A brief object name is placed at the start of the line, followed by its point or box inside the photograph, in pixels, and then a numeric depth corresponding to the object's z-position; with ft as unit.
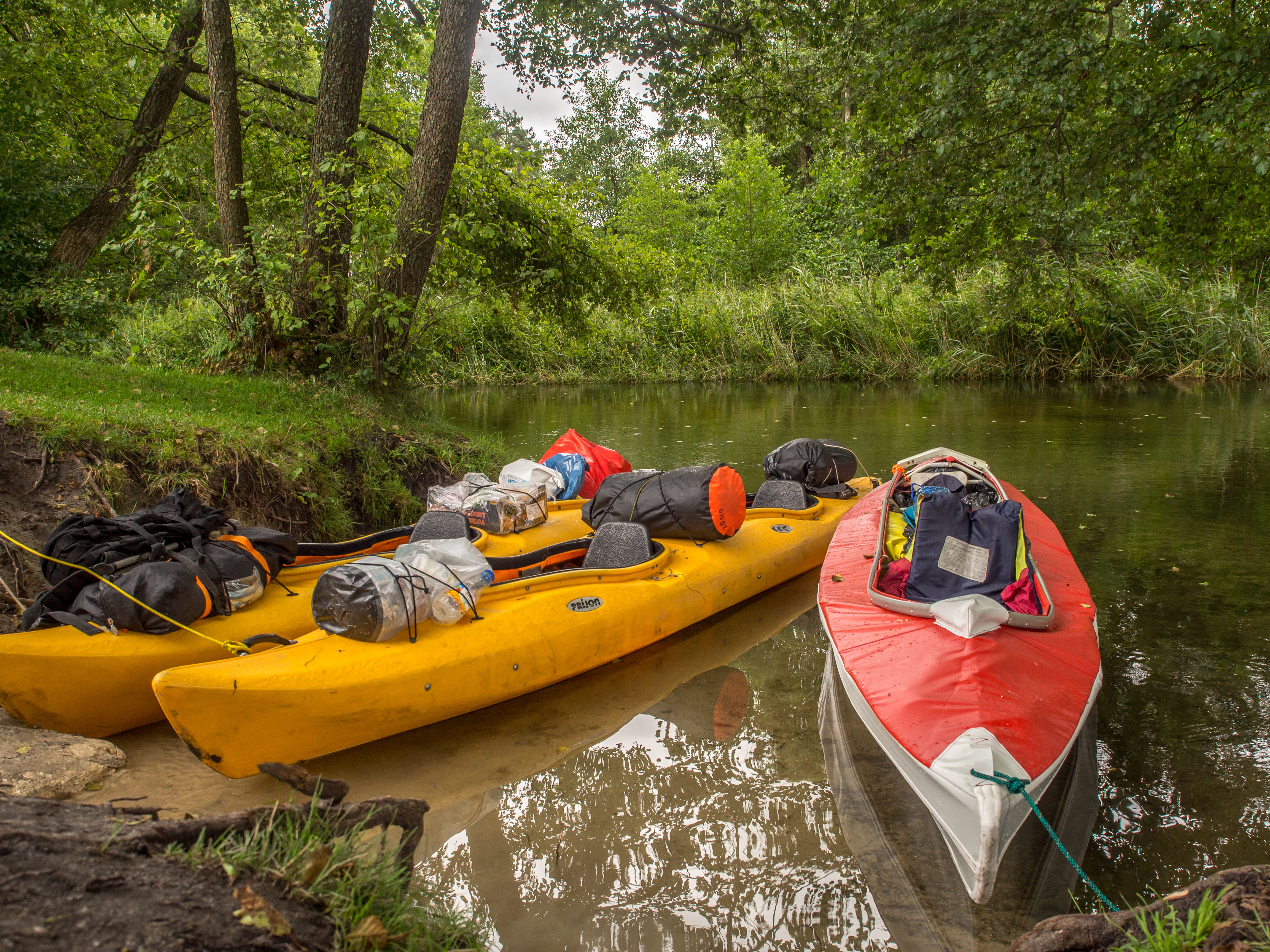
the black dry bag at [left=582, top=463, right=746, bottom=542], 17.60
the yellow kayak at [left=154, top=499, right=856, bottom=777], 10.53
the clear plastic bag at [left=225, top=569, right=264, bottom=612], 13.37
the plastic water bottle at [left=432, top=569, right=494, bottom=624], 12.99
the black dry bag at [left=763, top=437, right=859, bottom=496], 23.38
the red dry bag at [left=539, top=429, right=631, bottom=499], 23.86
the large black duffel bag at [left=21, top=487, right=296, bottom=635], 11.85
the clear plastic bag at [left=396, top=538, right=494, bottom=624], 13.03
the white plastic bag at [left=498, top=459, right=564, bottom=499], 20.79
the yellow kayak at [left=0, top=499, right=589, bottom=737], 10.88
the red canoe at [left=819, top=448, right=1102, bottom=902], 8.51
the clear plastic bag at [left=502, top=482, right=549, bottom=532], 19.16
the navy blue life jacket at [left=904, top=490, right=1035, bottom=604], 13.25
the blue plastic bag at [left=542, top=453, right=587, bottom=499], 23.02
